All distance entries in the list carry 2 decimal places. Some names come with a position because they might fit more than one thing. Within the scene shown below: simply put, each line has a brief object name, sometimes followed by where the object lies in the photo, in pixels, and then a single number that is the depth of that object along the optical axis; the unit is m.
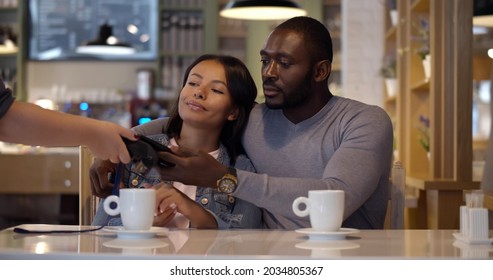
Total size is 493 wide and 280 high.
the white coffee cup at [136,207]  2.74
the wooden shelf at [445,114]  5.79
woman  3.60
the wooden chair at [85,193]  3.72
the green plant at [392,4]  9.50
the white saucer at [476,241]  2.63
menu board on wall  13.52
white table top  2.32
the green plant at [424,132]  7.15
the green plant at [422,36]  7.07
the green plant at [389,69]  9.62
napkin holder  2.65
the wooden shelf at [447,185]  5.77
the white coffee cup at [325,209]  2.73
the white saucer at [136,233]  2.71
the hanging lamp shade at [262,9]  8.07
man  3.42
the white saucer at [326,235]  2.70
